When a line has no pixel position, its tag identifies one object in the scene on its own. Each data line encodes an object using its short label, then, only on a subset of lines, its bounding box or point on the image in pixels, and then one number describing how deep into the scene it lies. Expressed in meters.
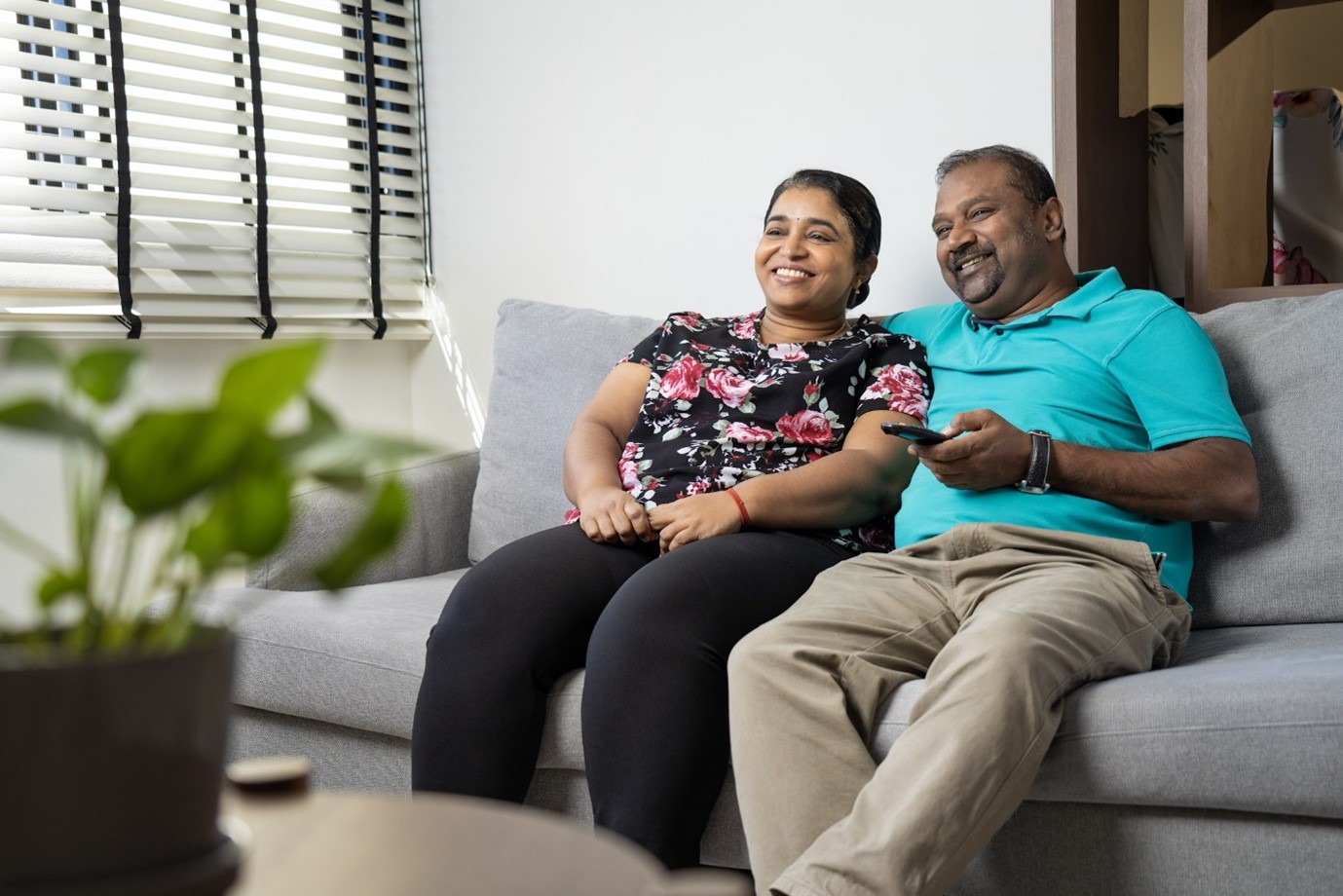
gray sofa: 1.31
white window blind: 2.49
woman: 1.51
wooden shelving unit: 2.17
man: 1.29
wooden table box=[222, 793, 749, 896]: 0.63
